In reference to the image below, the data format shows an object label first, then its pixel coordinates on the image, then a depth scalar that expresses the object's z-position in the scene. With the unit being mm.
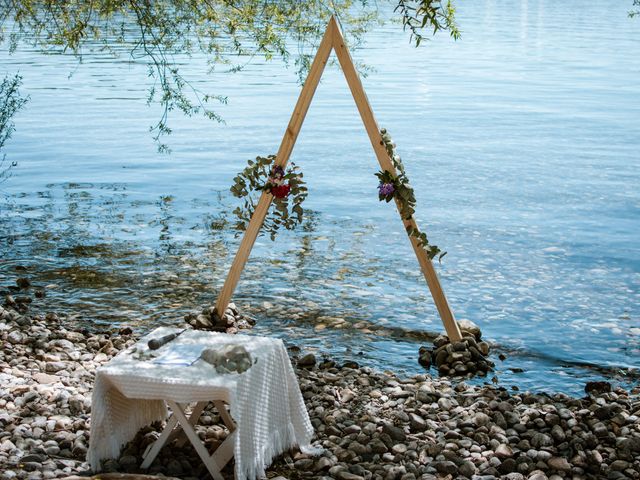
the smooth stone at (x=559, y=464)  4379
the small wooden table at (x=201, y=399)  3988
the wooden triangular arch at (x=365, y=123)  5707
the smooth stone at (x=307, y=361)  5977
